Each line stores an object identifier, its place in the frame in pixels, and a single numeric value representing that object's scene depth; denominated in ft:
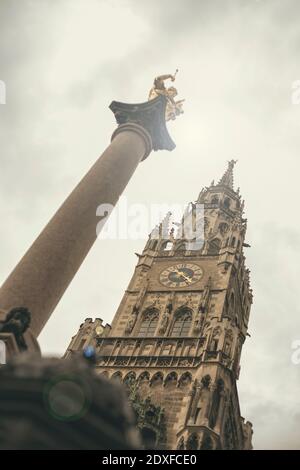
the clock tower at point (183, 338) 86.89
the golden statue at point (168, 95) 60.03
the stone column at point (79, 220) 34.78
